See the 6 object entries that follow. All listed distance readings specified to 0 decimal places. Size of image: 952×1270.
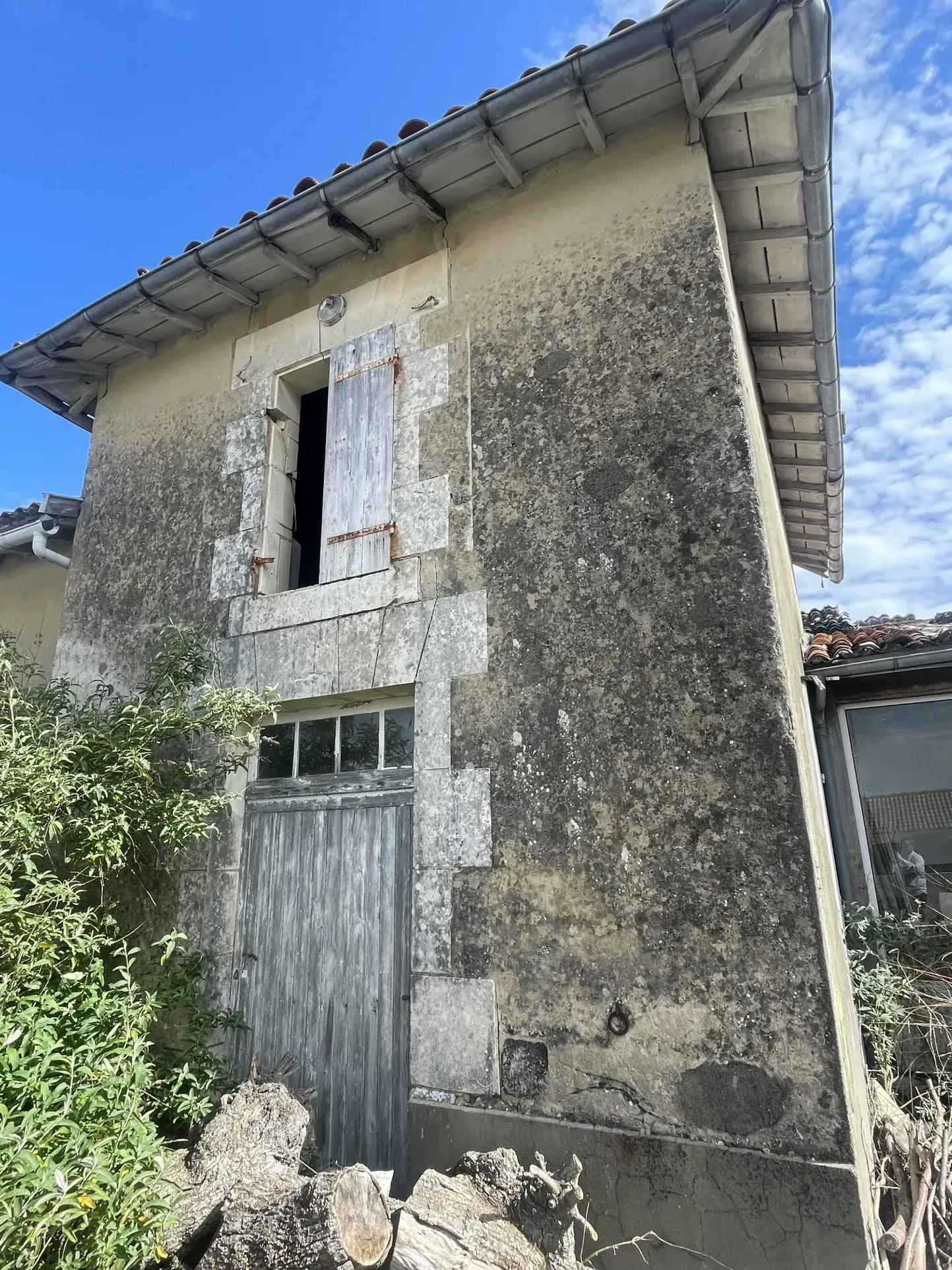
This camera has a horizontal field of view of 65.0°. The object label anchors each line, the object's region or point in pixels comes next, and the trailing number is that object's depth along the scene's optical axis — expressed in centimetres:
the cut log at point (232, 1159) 249
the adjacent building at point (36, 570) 558
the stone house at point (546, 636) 272
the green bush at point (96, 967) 227
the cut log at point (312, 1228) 217
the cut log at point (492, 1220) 224
